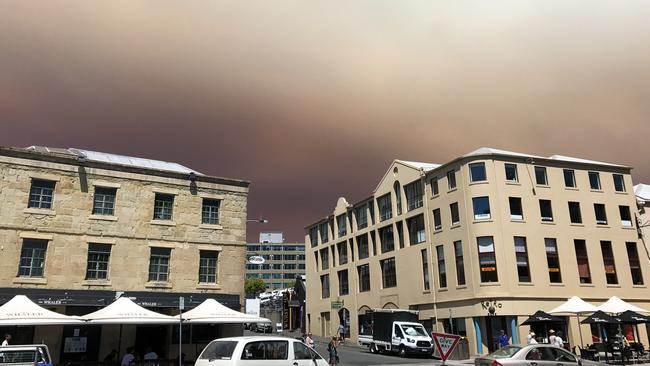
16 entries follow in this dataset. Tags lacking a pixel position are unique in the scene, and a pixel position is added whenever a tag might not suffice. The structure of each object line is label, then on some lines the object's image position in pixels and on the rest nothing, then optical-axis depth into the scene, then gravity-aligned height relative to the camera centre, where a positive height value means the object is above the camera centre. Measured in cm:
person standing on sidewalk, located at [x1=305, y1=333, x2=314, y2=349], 2981 -86
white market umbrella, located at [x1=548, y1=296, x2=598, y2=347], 3042 +62
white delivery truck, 3434 -84
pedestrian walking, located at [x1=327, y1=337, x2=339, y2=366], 2747 -156
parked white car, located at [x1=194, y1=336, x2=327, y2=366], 1388 -73
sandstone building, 2347 +430
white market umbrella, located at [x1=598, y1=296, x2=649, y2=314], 3023 +61
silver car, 1597 -115
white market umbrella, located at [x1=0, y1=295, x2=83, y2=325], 1912 +60
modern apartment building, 13638 +1698
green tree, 11675 +879
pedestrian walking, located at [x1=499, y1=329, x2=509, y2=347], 3188 -120
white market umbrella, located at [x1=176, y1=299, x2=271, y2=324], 2183 +48
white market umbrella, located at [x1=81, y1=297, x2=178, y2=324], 2034 +53
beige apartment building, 3797 +606
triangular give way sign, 1147 -47
